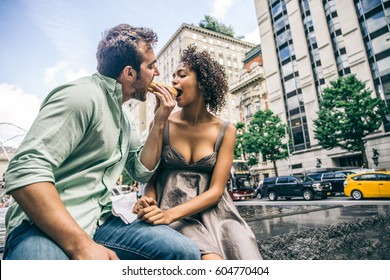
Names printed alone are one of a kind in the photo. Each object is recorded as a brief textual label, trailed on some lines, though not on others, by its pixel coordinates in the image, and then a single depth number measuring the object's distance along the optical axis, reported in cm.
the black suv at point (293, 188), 1255
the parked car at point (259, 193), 1648
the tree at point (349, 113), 1744
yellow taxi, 1012
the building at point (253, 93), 3101
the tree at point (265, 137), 2366
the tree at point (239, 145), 2512
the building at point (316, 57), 2027
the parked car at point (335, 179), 1374
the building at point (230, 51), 2353
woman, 129
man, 85
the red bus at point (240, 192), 1658
